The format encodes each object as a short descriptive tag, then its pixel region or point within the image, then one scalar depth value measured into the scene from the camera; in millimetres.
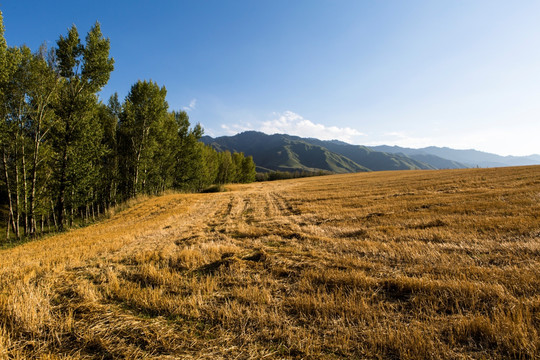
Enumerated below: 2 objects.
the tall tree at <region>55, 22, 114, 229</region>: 16219
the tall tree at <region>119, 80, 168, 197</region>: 25875
